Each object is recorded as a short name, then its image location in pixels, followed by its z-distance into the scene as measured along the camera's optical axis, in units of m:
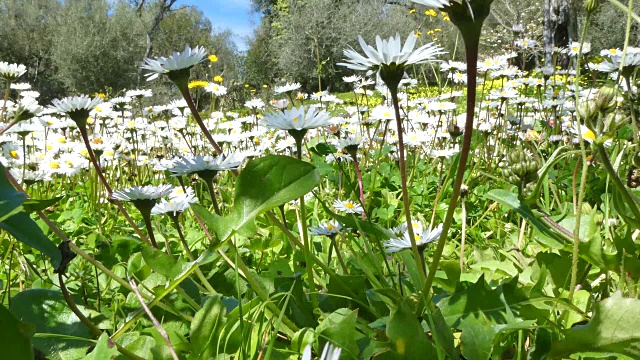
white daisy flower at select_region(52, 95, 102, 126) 0.26
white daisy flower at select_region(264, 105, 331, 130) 0.20
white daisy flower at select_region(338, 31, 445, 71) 0.16
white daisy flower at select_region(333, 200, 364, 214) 0.30
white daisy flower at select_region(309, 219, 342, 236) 0.23
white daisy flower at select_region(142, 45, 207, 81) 0.22
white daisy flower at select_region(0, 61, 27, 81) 0.46
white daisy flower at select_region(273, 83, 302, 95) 0.50
